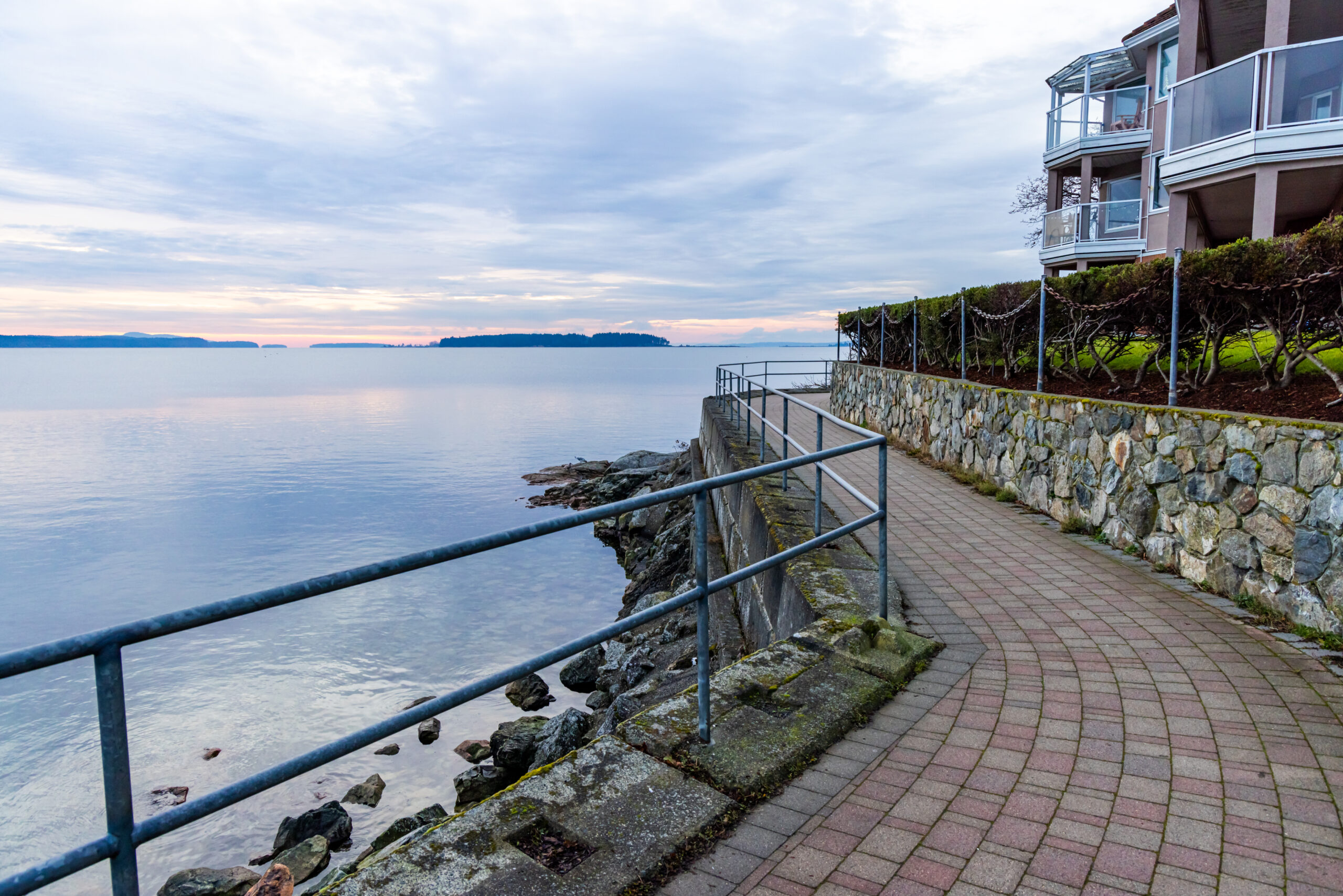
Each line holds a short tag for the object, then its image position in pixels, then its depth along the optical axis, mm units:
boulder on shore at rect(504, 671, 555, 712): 10656
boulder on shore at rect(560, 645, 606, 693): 11016
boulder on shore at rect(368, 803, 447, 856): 7184
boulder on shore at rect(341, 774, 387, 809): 8773
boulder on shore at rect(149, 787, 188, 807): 9680
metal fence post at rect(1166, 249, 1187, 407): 7180
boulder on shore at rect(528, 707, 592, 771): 7668
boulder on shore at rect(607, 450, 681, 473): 29328
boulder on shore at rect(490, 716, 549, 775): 8219
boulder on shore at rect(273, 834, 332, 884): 7309
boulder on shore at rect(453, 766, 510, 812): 8172
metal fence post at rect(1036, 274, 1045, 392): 9906
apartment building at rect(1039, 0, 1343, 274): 12594
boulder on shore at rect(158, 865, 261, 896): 6703
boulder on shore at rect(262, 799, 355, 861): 7898
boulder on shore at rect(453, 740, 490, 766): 9438
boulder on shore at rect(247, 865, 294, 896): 5410
